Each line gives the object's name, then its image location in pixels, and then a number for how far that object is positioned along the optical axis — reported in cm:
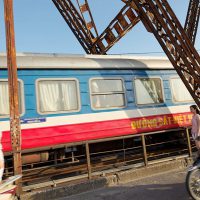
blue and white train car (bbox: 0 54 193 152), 740
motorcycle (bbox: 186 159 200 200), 493
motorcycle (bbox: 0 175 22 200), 401
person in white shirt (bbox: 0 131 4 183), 415
